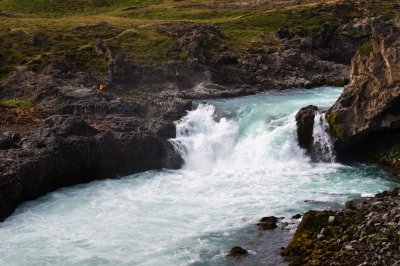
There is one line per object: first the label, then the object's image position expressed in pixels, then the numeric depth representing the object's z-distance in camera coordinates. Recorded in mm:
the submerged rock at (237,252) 33000
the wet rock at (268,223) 36688
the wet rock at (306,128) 54656
